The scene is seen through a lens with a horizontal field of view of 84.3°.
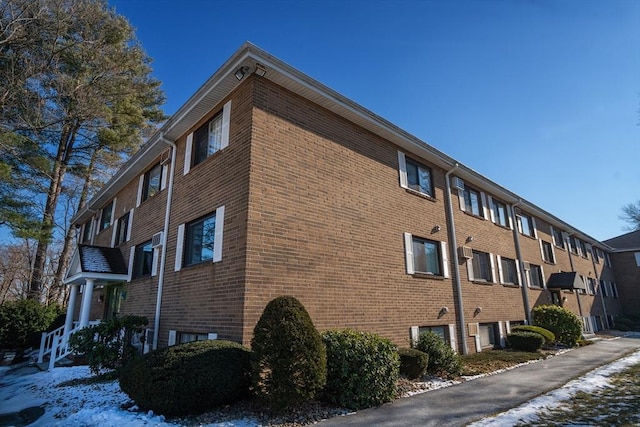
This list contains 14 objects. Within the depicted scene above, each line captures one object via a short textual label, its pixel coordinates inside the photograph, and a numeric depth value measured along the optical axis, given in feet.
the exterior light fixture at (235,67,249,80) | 24.70
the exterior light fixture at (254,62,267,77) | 24.36
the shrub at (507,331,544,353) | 39.75
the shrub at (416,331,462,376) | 28.07
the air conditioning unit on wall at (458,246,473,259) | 40.22
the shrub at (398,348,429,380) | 24.94
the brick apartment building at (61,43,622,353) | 23.71
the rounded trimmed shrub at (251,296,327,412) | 16.37
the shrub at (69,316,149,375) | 26.91
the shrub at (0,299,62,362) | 43.47
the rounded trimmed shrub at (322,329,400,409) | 18.88
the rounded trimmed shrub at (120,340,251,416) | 16.60
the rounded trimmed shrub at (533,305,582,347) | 47.01
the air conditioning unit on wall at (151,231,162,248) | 32.79
